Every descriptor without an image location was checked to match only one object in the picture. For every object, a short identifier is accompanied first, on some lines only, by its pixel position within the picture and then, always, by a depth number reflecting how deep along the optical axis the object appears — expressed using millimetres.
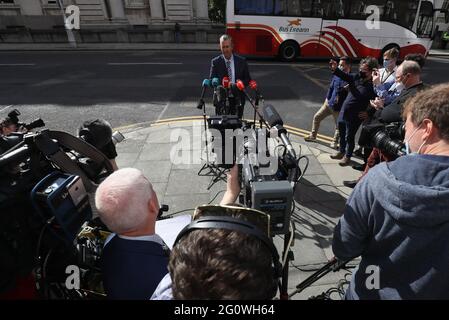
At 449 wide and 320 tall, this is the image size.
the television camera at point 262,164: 1523
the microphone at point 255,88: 3002
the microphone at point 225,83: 3746
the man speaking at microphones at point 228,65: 4734
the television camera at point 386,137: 2240
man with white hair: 1387
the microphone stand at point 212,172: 4477
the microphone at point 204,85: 3842
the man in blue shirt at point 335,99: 4680
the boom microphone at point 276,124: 1643
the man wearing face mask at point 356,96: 4145
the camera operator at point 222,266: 873
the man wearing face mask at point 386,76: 4473
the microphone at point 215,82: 3904
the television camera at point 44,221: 1525
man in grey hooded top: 1194
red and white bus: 11938
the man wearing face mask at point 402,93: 2893
